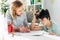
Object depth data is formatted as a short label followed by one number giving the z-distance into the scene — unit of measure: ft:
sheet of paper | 3.91
